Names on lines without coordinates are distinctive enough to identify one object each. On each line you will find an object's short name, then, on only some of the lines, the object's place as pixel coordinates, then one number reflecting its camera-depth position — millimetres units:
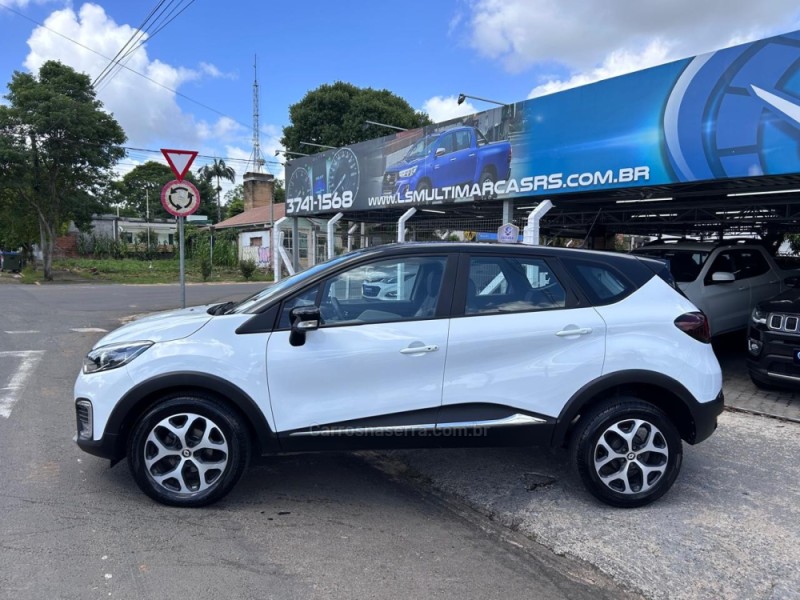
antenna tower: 38844
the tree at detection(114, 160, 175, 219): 73000
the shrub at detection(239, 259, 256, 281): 31328
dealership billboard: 6230
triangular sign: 8250
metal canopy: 8391
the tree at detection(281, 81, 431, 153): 38500
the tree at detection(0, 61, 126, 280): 23000
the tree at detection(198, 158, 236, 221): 72338
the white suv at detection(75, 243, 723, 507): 3424
